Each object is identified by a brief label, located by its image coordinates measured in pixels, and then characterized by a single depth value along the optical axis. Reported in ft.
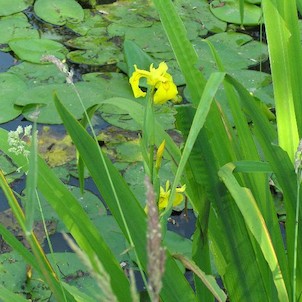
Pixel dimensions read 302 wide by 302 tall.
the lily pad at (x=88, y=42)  16.15
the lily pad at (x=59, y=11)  17.06
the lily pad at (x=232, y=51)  15.71
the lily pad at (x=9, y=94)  13.55
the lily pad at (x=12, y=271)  9.78
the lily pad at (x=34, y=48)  15.34
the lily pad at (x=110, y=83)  14.26
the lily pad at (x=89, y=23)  16.85
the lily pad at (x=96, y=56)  15.62
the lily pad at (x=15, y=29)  16.19
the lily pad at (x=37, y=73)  14.71
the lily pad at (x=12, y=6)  17.21
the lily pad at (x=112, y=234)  10.44
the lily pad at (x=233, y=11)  17.63
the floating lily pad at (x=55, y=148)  12.44
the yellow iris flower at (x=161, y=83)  5.55
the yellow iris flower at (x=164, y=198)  6.40
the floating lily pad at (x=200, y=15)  17.48
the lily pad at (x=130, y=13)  17.37
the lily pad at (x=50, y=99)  13.51
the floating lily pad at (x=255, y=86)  14.12
